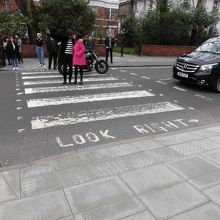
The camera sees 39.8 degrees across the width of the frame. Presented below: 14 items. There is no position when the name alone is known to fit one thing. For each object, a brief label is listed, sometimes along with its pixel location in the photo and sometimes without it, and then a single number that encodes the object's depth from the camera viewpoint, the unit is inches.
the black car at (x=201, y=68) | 379.2
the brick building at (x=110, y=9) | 1721.5
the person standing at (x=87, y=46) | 511.8
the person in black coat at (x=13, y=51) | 565.7
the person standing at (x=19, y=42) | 650.0
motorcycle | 511.5
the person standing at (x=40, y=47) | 583.5
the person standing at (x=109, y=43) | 687.1
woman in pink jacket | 386.9
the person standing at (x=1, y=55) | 578.5
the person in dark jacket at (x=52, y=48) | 554.0
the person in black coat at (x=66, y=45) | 391.9
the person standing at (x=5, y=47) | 596.3
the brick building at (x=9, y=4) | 1436.3
